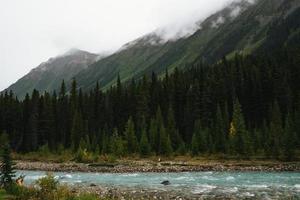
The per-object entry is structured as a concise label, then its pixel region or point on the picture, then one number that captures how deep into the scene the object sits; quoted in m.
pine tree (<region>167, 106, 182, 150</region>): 93.69
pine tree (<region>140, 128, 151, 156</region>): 87.62
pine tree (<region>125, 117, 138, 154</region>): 90.00
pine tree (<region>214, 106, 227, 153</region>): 84.75
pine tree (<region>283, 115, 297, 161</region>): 72.69
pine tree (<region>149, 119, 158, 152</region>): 90.62
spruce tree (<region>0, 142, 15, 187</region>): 31.69
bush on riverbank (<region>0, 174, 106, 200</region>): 26.94
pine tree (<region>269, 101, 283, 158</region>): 75.10
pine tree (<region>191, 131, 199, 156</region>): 84.75
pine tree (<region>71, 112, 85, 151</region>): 105.99
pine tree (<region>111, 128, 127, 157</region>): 87.19
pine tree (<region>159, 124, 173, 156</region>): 86.81
